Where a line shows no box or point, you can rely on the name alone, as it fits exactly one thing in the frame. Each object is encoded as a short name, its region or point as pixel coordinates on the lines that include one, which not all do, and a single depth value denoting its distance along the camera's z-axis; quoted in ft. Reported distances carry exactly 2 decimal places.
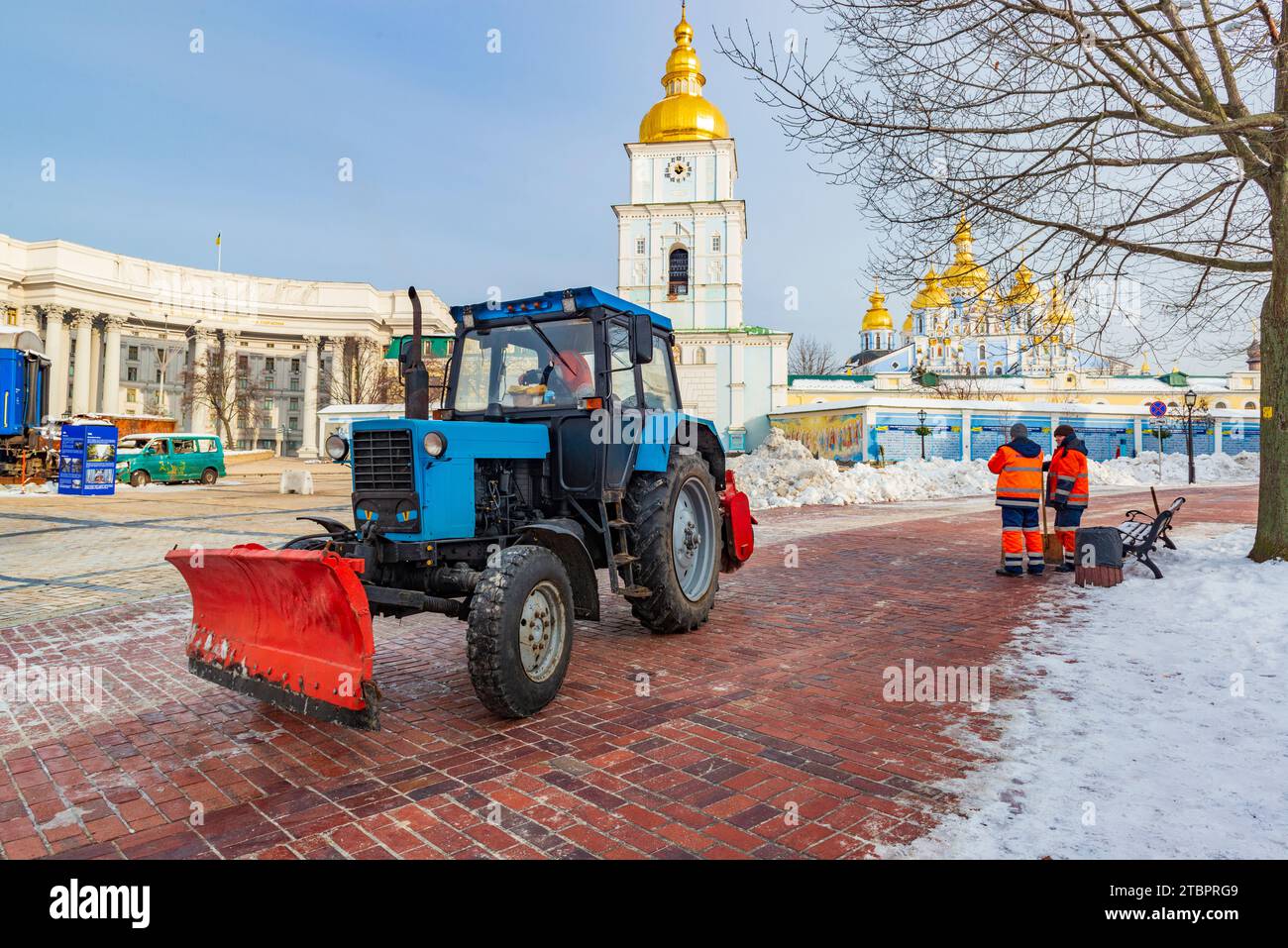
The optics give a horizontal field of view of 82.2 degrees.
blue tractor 12.21
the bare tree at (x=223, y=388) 173.29
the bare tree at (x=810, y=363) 241.35
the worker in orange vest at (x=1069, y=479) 28.04
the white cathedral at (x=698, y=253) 138.21
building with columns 186.70
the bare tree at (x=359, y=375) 197.83
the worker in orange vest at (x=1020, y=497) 27.37
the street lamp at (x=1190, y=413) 92.11
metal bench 26.43
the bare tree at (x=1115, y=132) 20.93
